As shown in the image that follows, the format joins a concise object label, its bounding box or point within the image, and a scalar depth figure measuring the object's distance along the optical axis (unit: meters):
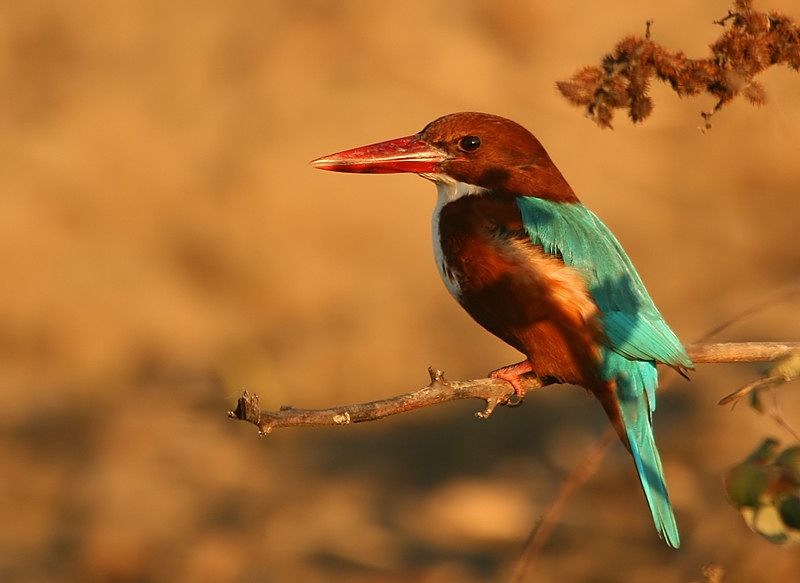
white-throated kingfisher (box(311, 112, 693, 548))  6.70
